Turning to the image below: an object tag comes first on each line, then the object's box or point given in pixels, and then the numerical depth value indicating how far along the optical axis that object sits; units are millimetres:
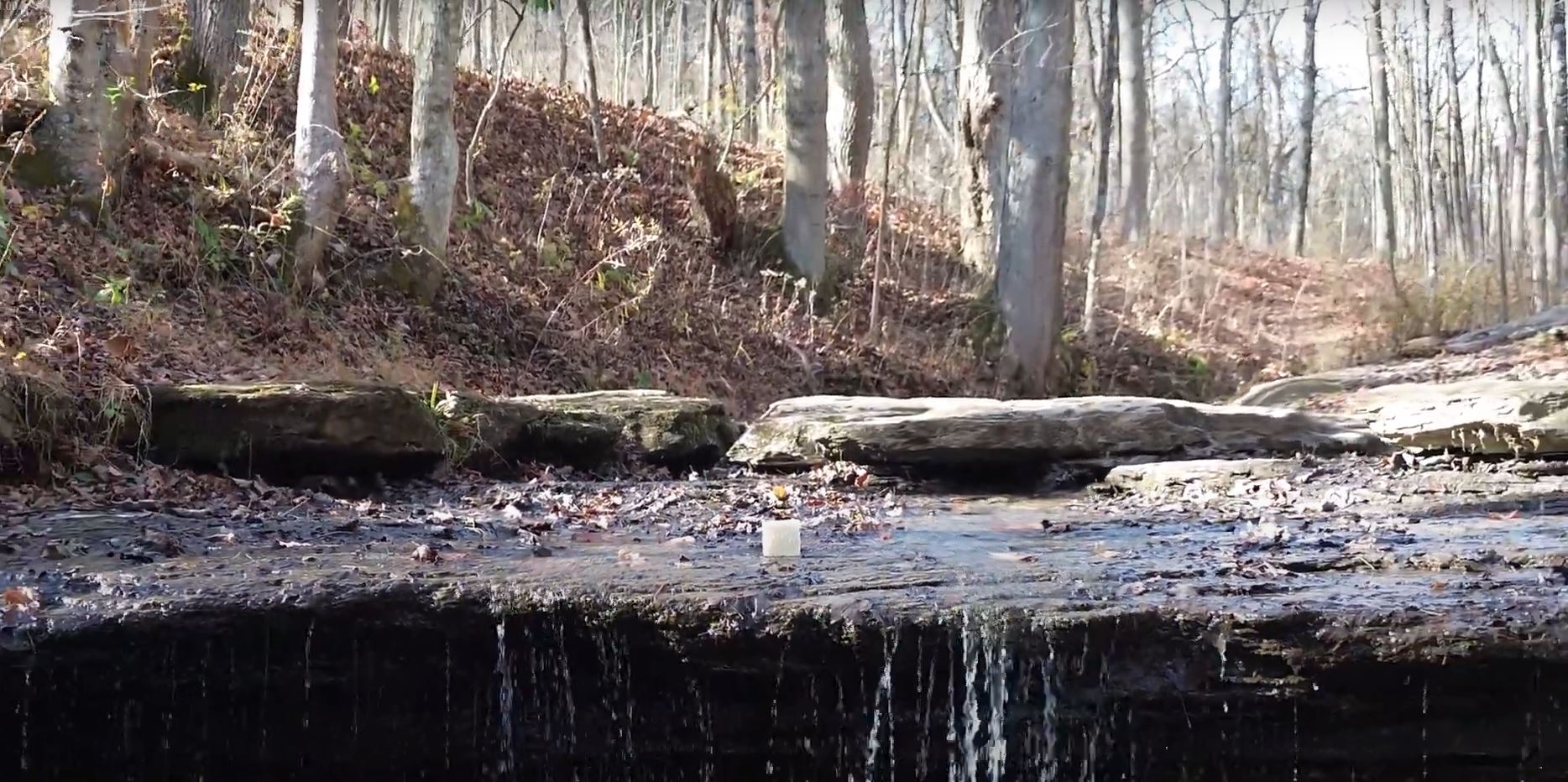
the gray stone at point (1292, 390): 10875
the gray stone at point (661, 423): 8391
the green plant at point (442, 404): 7652
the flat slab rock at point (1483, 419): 7395
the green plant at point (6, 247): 7266
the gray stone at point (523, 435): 7699
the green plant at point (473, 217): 12461
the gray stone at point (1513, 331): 13664
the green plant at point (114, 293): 7633
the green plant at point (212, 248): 9281
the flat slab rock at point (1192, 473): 7305
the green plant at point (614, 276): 12867
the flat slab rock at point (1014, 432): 7785
